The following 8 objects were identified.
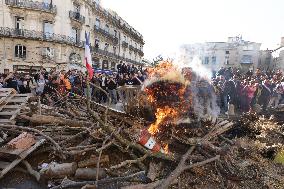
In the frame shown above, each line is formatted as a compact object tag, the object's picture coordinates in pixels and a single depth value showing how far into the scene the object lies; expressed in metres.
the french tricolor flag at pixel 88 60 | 5.08
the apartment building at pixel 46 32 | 19.95
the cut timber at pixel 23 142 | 3.79
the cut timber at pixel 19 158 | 3.48
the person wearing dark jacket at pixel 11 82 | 7.29
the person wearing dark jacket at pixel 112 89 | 9.89
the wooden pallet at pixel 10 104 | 4.72
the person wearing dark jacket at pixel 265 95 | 9.03
